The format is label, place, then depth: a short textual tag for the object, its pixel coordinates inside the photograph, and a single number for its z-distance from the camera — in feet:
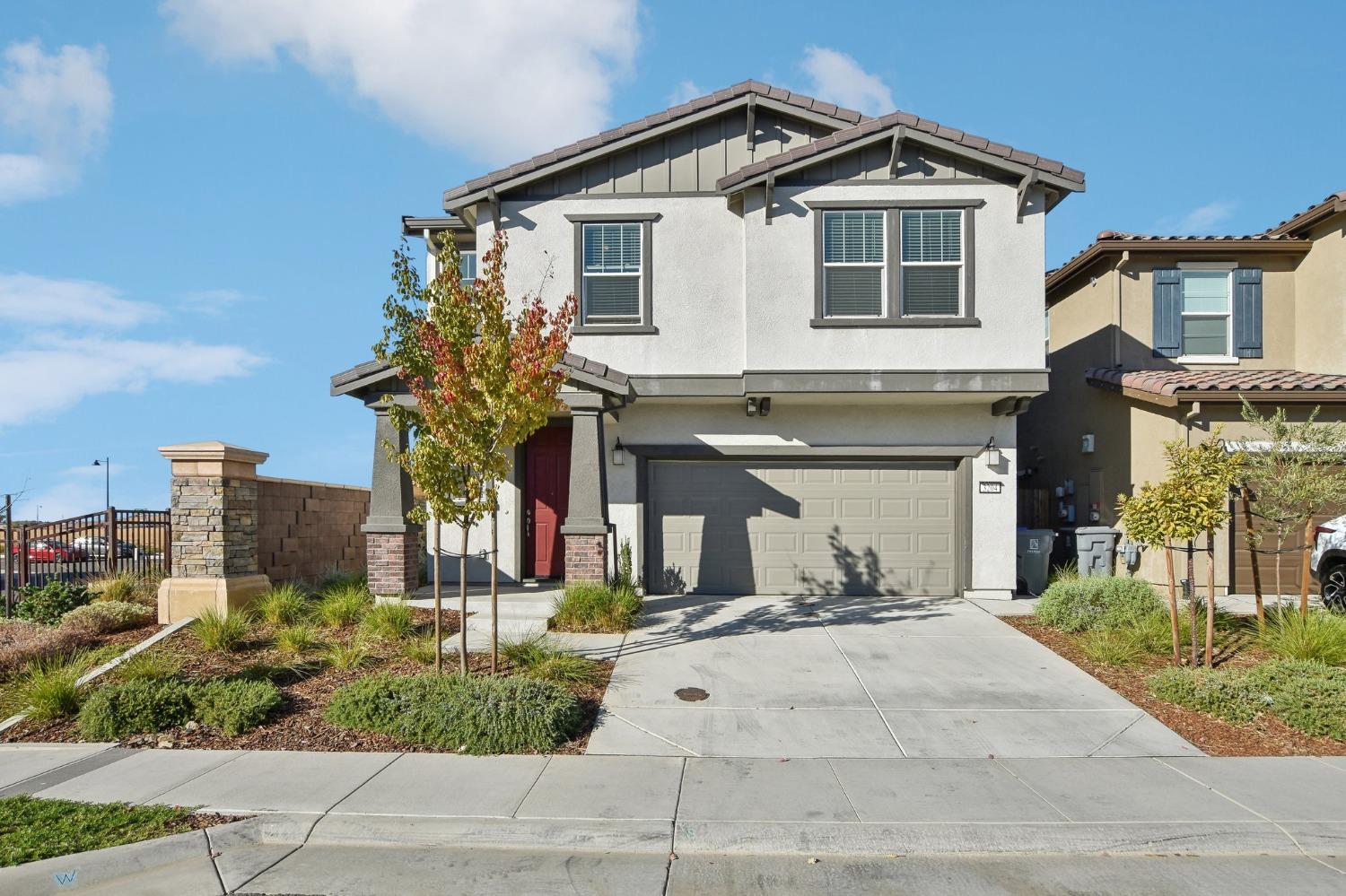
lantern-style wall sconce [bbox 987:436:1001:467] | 40.34
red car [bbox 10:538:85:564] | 40.42
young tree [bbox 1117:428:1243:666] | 26.27
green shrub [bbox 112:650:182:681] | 24.57
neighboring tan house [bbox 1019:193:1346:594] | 44.93
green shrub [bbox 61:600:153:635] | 31.99
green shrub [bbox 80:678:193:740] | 21.81
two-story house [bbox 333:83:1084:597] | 38.45
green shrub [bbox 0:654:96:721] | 23.04
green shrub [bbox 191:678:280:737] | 21.79
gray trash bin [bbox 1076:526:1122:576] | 41.70
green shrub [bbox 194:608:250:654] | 29.14
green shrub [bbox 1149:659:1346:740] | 22.12
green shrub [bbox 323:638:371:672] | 26.66
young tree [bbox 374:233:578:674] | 23.40
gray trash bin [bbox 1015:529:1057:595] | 41.68
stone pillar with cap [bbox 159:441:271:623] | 33.47
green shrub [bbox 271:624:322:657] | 28.43
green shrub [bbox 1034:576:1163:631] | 31.65
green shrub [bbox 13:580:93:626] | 34.35
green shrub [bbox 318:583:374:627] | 32.35
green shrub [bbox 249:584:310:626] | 32.45
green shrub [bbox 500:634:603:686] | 25.00
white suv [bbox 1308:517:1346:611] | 35.91
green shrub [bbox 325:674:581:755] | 20.48
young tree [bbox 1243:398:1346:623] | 29.01
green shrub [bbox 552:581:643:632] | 32.22
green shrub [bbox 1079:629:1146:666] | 28.32
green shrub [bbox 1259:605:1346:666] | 26.84
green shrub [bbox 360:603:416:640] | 29.94
